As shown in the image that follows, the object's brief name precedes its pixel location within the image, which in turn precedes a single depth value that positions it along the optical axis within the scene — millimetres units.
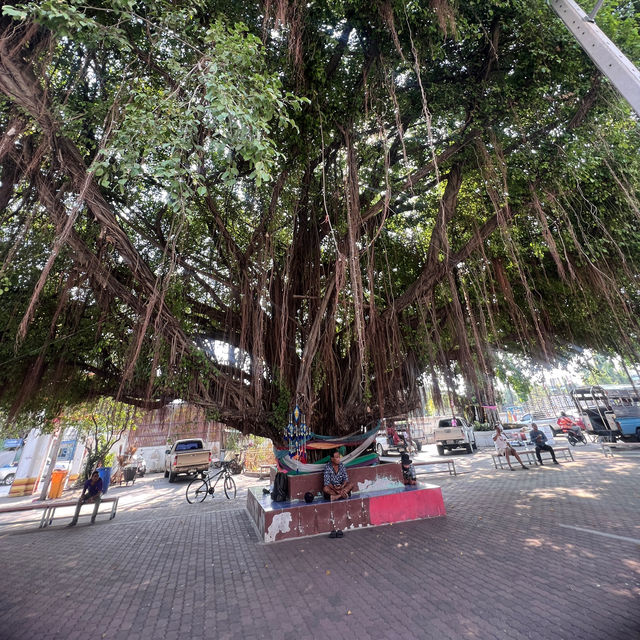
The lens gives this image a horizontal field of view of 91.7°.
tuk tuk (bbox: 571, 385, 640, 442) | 9148
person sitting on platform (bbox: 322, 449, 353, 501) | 4059
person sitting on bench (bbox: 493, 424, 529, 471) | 7484
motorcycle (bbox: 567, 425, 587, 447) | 10516
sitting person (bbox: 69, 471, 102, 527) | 5412
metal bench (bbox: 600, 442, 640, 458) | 8133
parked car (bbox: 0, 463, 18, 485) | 11945
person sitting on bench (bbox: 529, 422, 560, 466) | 7580
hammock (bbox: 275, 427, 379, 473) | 4227
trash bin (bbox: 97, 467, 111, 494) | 6938
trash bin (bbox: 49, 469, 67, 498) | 7885
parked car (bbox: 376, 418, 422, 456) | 12759
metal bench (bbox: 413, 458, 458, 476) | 7426
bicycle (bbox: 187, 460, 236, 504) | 7191
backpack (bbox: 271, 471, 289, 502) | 4180
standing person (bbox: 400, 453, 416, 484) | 4664
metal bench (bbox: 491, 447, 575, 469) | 7981
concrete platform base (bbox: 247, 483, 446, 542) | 3748
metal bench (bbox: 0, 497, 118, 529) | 4807
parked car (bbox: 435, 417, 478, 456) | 12060
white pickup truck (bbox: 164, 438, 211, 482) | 10266
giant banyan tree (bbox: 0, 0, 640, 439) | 2346
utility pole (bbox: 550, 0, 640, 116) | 1760
